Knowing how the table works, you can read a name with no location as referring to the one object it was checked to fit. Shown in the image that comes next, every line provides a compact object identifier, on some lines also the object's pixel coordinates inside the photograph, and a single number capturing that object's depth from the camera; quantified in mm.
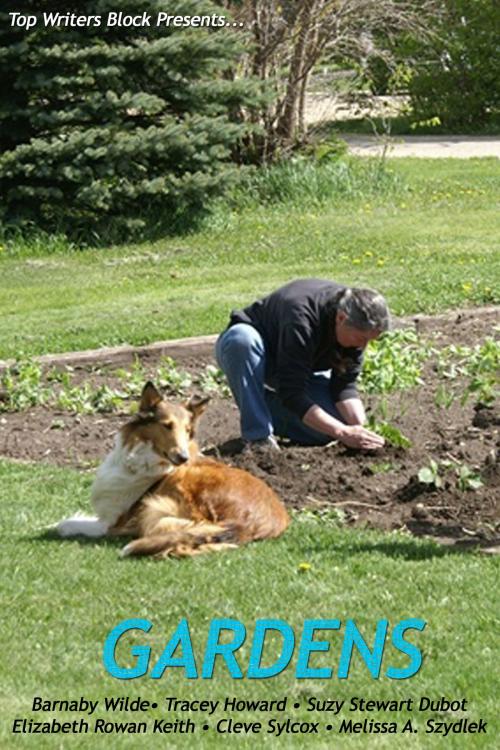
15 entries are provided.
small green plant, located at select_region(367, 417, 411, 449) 16387
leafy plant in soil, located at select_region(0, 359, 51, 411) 19540
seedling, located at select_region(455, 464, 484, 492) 14673
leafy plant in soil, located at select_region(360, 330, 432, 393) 18181
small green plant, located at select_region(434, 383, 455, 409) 18210
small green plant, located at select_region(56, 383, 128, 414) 19237
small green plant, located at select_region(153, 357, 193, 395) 19757
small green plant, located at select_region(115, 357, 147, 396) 19815
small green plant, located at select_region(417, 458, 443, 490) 14659
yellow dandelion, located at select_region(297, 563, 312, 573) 12685
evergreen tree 30403
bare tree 36043
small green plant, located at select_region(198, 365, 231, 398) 19627
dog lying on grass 13444
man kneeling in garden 15765
